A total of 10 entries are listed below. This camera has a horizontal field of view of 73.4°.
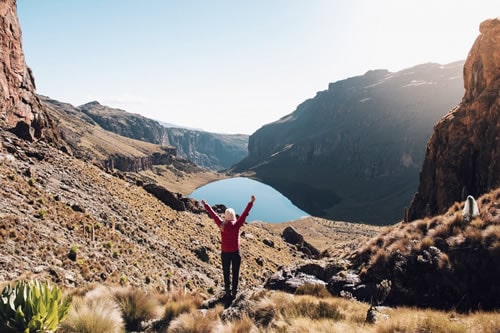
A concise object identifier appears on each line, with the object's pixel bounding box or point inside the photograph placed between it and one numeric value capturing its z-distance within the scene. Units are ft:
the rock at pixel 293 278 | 42.39
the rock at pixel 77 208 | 80.10
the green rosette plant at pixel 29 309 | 17.84
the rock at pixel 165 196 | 167.94
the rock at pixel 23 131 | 109.40
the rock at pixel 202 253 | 108.17
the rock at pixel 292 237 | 230.93
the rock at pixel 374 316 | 23.53
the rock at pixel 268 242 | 183.23
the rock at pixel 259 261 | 131.44
